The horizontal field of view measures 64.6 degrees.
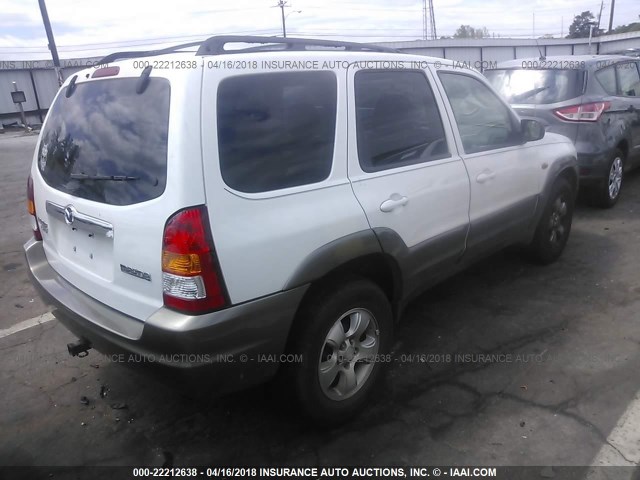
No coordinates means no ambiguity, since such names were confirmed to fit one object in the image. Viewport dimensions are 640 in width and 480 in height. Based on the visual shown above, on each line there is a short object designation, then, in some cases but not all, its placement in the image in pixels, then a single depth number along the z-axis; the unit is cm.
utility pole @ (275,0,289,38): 5244
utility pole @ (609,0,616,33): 5419
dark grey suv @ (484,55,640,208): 586
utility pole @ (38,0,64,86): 2009
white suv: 207
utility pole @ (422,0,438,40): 6094
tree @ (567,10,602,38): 7594
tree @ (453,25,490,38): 7256
